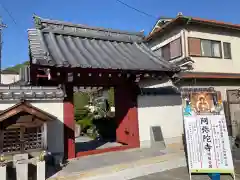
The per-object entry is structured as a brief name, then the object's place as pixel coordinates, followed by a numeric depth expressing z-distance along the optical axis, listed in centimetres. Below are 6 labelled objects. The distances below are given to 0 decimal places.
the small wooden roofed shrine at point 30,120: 692
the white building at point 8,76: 3899
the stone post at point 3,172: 618
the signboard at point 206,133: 685
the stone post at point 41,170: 658
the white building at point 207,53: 1302
